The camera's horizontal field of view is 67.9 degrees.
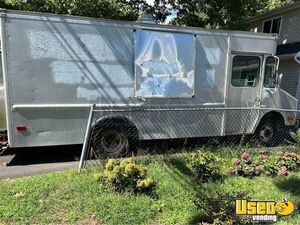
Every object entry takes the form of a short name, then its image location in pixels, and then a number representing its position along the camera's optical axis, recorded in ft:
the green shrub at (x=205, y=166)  11.96
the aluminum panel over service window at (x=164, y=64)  15.52
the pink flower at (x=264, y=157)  13.39
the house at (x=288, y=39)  35.95
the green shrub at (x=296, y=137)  15.21
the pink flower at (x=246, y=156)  13.06
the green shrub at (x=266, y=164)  12.61
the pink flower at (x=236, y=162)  12.85
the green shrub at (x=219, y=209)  8.63
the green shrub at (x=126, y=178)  10.37
